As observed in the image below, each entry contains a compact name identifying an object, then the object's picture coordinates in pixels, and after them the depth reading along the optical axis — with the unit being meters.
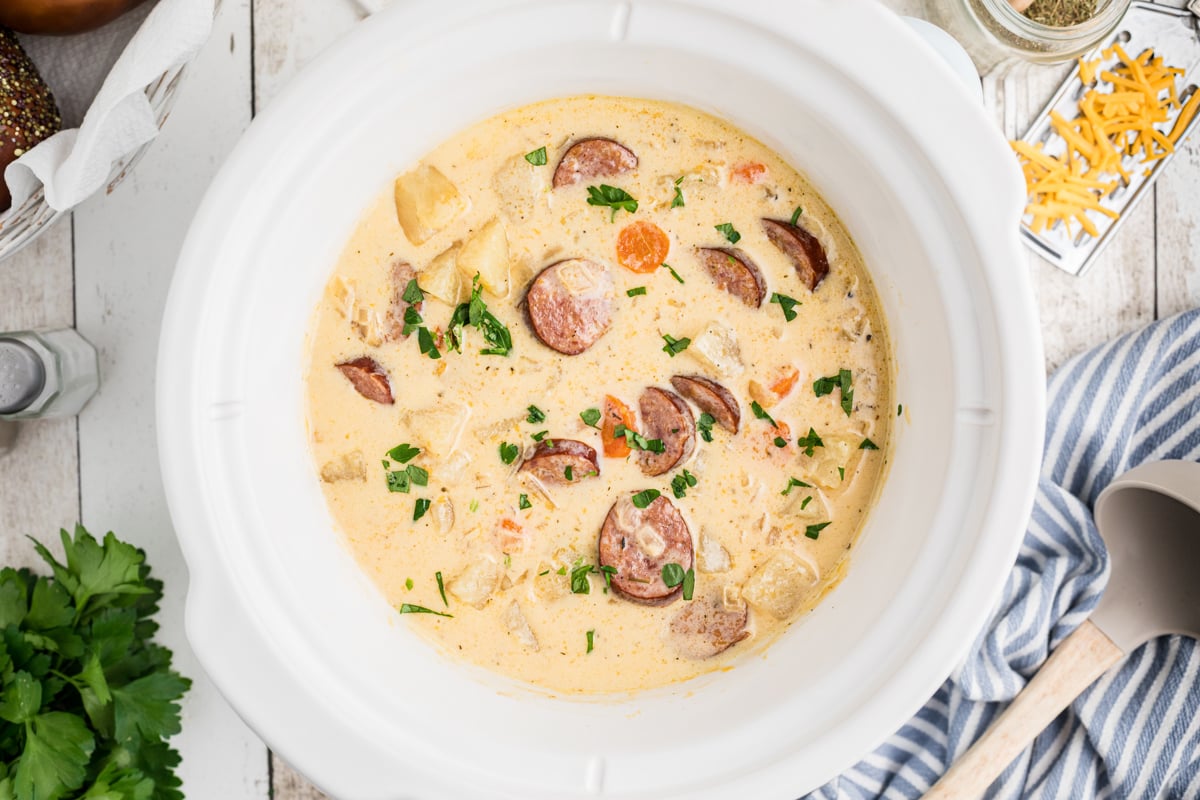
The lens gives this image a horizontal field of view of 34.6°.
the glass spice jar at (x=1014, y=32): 0.76
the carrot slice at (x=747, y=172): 0.74
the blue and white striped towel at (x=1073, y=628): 0.80
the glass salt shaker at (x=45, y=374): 0.76
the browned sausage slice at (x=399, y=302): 0.73
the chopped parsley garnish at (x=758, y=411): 0.73
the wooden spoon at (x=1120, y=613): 0.79
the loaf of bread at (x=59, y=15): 0.71
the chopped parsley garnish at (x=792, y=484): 0.74
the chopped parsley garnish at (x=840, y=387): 0.74
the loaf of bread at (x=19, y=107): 0.70
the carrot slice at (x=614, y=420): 0.73
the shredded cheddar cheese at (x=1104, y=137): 0.80
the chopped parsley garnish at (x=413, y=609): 0.75
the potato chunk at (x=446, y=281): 0.73
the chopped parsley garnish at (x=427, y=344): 0.73
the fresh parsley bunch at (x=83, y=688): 0.73
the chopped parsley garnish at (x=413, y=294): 0.73
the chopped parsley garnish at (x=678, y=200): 0.73
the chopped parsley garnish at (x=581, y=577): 0.74
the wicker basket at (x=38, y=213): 0.71
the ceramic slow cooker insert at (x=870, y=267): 0.68
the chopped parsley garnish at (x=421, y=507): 0.74
